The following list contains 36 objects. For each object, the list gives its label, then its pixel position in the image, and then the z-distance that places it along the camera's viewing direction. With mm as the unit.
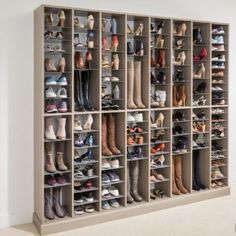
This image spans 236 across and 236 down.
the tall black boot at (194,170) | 3745
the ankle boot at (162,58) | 3470
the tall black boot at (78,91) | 3096
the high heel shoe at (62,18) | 2941
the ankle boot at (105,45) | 3159
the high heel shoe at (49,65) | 2952
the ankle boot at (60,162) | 3010
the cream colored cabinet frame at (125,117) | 2938
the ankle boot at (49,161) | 2973
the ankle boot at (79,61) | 3064
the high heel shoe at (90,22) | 3074
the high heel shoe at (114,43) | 3215
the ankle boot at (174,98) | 3562
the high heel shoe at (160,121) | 3521
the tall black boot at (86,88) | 3130
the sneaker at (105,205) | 3190
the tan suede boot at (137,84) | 3351
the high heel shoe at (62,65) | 2988
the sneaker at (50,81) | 2964
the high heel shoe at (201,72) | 3692
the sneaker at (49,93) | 2937
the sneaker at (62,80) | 2982
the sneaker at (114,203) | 3245
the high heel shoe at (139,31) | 3332
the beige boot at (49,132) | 2964
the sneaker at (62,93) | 2989
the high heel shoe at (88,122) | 3139
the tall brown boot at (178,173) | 3640
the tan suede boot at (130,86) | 3300
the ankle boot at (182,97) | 3590
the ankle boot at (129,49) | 3306
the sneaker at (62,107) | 2970
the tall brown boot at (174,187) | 3568
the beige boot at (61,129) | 3005
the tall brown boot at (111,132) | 3281
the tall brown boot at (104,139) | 3202
